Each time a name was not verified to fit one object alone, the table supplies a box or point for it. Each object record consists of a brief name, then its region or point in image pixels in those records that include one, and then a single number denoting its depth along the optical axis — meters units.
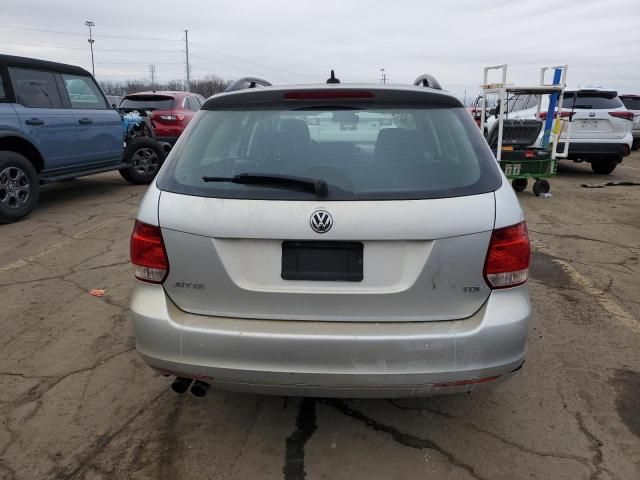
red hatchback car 11.32
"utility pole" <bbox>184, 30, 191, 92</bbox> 68.43
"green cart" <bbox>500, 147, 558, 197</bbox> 8.52
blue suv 6.65
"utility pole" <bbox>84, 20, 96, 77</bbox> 73.31
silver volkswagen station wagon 2.10
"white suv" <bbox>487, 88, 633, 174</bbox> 10.45
